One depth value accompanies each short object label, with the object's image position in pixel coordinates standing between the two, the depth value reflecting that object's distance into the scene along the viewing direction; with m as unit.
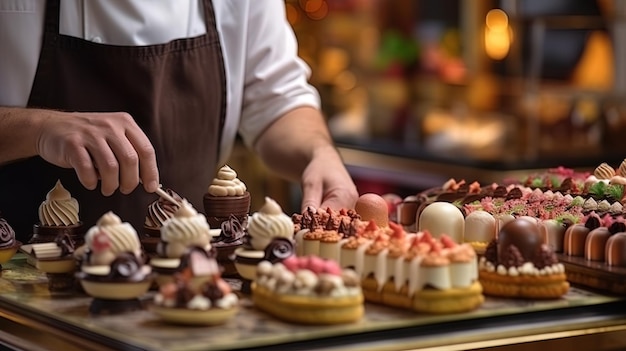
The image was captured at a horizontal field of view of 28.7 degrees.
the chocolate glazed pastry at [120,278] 1.88
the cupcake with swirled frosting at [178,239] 1.96
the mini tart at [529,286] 2.03
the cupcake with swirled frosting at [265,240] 2.03
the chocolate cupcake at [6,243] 2.26
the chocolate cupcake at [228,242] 2.20
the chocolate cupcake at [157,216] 2.23
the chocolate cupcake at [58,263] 2.08
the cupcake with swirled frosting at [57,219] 2.29
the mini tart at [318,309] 1.80
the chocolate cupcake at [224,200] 2.33
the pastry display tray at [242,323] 1.73
